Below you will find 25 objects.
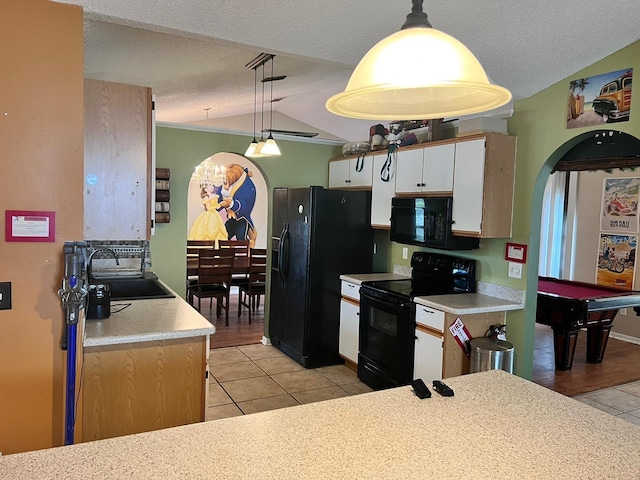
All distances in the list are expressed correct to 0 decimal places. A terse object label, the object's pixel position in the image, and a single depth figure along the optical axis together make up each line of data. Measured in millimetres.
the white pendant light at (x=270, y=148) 4203
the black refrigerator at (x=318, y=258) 4512
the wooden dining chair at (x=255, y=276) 6391
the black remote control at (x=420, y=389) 1622
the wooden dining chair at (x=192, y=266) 6230
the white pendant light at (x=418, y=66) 1054
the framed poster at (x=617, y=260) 5840
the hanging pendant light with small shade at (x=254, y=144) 4410
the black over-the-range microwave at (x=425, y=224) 3676
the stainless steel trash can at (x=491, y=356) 3162
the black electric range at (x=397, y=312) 3682
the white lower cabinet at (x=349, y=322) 4336
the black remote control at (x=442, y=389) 1643
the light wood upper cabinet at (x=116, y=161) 2498
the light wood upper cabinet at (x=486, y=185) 3410
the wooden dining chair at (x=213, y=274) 5973
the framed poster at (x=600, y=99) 2818
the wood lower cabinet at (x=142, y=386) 2291
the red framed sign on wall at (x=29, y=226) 1966
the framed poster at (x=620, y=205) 5852
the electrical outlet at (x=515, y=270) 3516
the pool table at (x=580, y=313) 4320
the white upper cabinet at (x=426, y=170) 3699
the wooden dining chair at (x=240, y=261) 6441
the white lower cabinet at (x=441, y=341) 3301
